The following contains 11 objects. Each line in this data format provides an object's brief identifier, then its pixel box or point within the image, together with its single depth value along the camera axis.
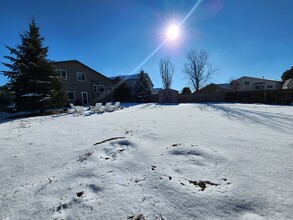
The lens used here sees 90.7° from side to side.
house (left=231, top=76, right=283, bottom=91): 33.28
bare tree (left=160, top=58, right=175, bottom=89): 34.12
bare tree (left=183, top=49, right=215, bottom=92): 31.16
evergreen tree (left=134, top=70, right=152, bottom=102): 24.23
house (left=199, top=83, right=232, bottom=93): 34.94
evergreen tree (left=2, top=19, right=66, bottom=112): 11.64
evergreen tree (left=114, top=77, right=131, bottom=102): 25.42
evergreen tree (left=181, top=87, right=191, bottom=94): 36.16
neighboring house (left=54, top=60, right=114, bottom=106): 19.88
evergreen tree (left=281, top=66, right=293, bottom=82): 35.02
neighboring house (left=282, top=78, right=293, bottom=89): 30.13
